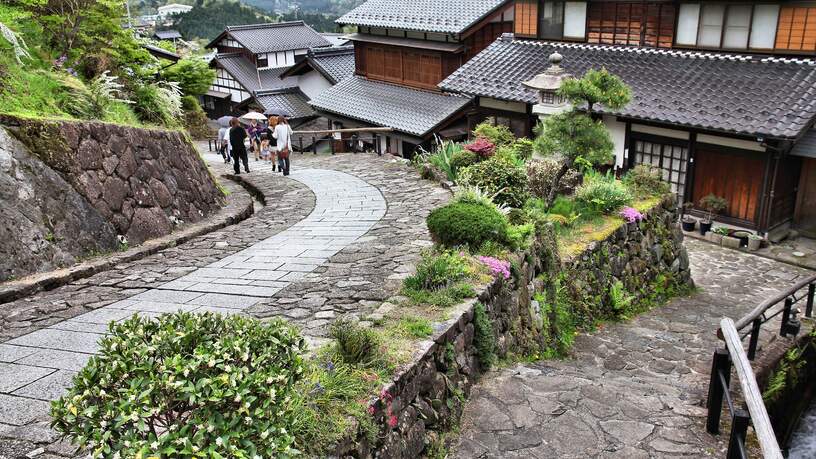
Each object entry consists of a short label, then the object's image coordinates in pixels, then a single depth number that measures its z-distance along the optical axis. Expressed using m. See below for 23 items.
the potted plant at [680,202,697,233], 18.79
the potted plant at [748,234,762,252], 17.52
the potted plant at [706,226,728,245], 18.14
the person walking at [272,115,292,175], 17.98
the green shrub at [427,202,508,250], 9.20
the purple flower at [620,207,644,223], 13.42
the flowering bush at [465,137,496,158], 14.10
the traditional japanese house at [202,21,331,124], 41.94
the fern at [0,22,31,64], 10.54
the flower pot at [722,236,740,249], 17.81
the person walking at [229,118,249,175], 17.61
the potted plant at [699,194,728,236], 18.17
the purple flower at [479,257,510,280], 8.66
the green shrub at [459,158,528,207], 11.55
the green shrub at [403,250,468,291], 8.05
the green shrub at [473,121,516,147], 16.88
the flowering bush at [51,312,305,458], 3.78
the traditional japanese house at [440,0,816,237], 16.61
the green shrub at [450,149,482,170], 14.33
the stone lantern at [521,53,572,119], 13.58
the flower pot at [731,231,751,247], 17.70
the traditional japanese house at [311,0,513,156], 25.70
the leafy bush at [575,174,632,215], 13.58
